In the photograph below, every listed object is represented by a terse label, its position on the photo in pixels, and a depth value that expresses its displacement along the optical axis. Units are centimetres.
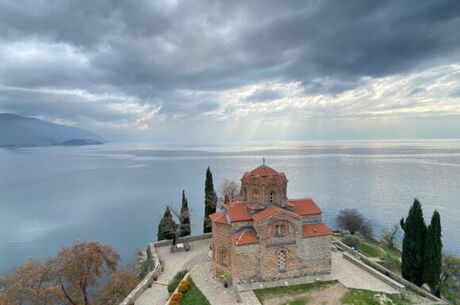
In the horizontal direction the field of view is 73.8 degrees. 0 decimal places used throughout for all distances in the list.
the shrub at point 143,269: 3356
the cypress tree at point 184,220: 3931
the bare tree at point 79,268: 2716
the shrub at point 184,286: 2403
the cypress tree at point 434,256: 2658
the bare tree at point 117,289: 2736
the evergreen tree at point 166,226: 3752
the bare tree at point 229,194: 4259
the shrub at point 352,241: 3888
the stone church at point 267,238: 2441
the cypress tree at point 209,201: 4134
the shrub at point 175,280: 2473
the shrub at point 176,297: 2261
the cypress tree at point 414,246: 2744
